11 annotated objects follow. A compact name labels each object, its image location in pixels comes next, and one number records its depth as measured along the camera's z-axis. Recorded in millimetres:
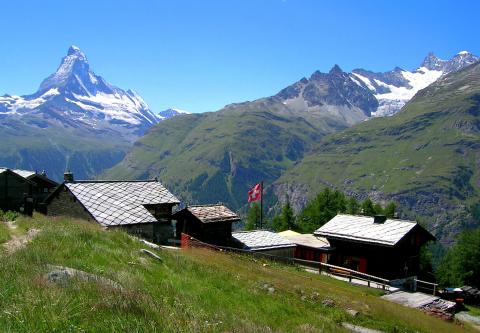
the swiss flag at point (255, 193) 63447
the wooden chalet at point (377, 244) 52812
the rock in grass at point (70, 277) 10805
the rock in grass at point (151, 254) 20884
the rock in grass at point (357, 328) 19198
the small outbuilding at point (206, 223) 49531
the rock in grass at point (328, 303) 21875
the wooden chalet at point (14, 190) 51734
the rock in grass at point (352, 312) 21734
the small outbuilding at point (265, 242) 50669
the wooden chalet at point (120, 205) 38375
